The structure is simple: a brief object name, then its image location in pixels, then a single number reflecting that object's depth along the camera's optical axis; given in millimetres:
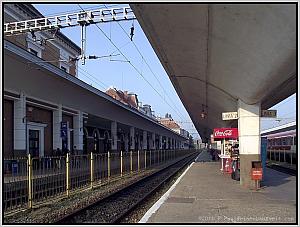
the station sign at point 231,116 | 17603
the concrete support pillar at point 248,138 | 15953
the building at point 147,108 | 105688
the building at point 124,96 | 83062
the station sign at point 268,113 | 16672
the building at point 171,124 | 140500
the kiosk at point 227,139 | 23375
